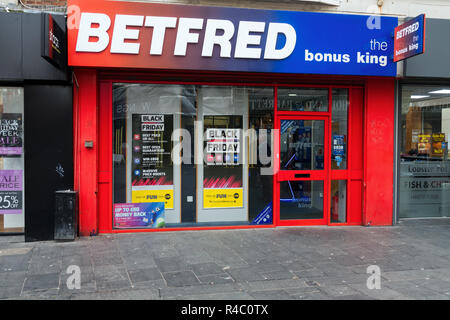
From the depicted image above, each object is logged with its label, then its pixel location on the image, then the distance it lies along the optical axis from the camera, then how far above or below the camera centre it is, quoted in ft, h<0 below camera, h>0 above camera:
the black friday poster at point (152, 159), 26.53 -0.47
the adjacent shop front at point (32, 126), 22.52 +1.57
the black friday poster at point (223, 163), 27.45 -0.77
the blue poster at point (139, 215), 26.23 -4.23
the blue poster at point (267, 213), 27.94 -4.32
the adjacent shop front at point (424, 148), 29.55 +0.34
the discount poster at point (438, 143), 30.78 +0.74
